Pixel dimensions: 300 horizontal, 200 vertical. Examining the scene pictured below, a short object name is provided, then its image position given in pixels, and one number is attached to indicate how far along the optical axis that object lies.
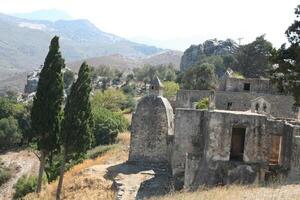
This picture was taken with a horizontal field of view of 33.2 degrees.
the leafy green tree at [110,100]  74.81
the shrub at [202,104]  40.41
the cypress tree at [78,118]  27.66
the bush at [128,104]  76.12
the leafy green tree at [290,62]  20.73
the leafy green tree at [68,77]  103.44
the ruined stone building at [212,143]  21.80
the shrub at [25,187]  40.13
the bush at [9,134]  62.19
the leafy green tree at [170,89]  70.88
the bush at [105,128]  51.50
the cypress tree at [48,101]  28.94
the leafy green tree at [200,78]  67.00
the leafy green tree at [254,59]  66.31
